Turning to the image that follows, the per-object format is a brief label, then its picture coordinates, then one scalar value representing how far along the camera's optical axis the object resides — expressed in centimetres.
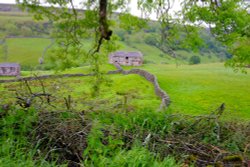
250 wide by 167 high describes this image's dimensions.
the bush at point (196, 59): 9736
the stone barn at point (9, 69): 6881
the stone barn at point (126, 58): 7744
